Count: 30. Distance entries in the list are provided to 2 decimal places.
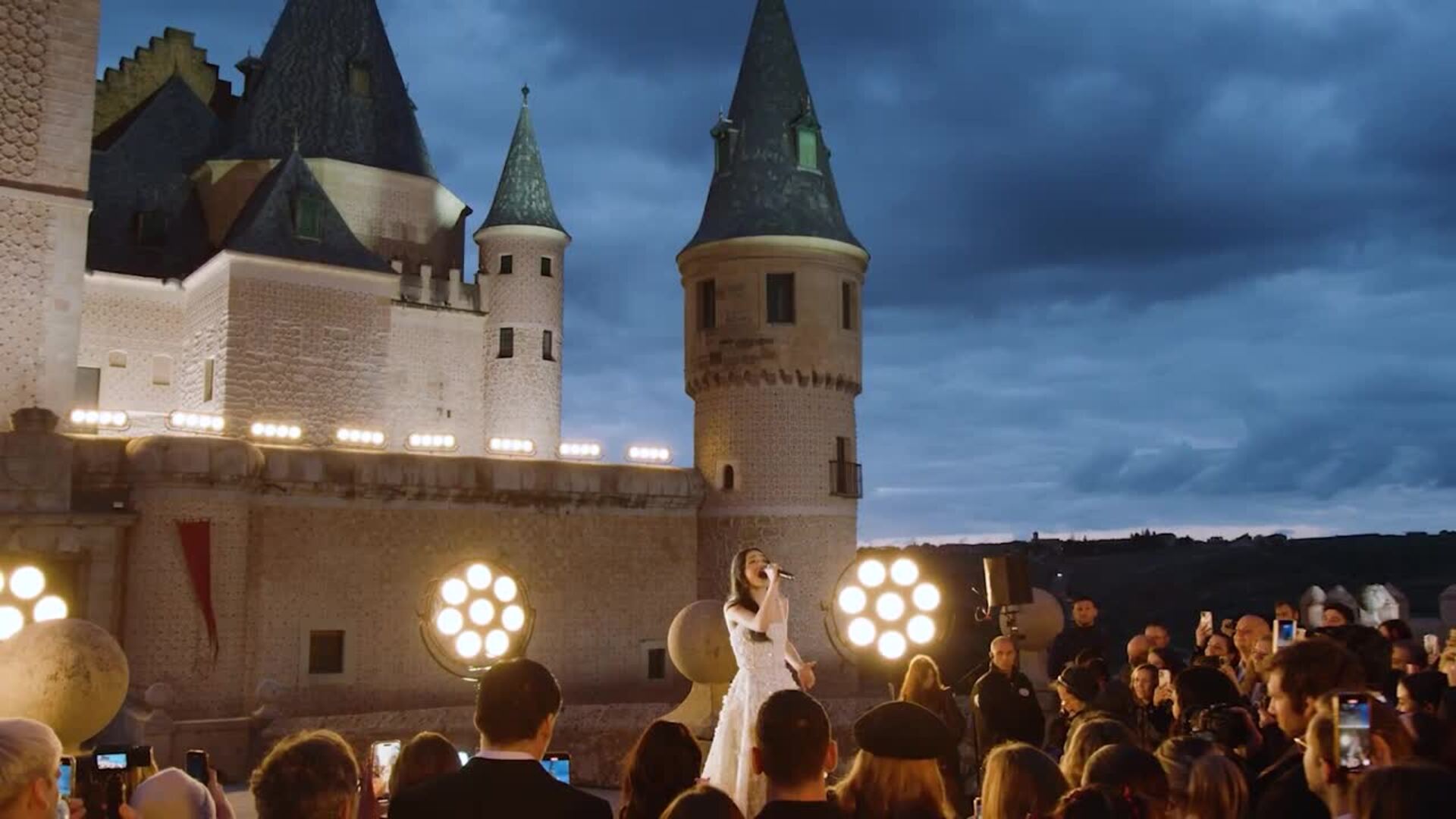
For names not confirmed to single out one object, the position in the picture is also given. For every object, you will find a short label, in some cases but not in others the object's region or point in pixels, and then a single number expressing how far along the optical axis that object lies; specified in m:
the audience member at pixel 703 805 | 3.49
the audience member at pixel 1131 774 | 3.98
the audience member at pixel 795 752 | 3.75
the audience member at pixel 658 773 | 4.30
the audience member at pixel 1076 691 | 7.20
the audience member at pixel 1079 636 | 11.47
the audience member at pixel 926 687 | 7.38
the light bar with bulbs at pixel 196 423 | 21.08
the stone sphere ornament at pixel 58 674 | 6.94
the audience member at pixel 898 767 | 4.14
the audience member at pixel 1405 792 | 2.99
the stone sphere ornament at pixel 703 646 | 12.20
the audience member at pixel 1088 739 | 4.86
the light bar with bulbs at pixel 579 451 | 24.19
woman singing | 7.56
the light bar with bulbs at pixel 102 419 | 19.77
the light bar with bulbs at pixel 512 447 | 23.14
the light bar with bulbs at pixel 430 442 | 22.62
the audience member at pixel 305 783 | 3.35
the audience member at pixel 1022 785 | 3.80
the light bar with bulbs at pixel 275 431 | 21.09
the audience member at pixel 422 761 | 4.46
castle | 18.09
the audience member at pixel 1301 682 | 4.86
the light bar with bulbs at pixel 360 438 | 21.94
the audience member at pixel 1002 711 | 7.41
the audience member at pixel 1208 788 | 4.11
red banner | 17.94
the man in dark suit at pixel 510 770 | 3.60
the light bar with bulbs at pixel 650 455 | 25.14
